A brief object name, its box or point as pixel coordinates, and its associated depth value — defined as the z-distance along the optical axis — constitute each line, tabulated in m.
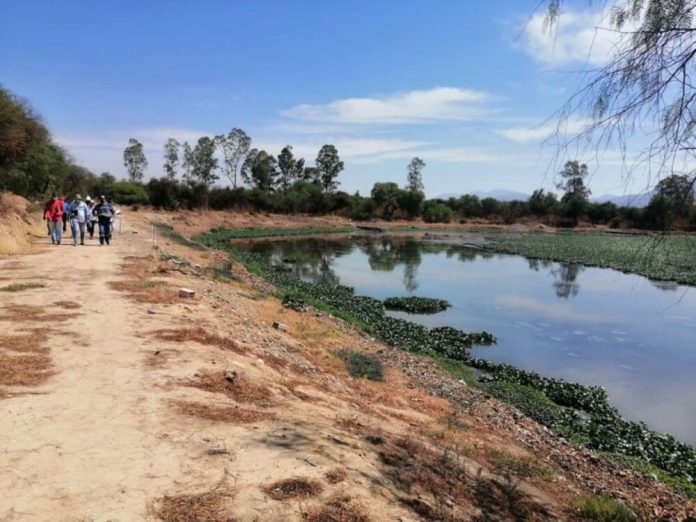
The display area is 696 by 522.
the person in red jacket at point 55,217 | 20.44
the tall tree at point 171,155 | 89.62
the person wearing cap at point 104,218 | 21.91
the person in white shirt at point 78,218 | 21.59
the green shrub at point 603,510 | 6.72
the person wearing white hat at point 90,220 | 23.75
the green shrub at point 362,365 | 12.03
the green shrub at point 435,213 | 100.69
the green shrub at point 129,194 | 62.91
